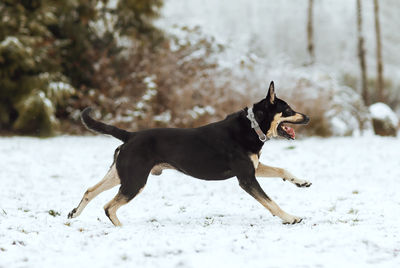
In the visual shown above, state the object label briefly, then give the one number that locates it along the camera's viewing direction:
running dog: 9.66
